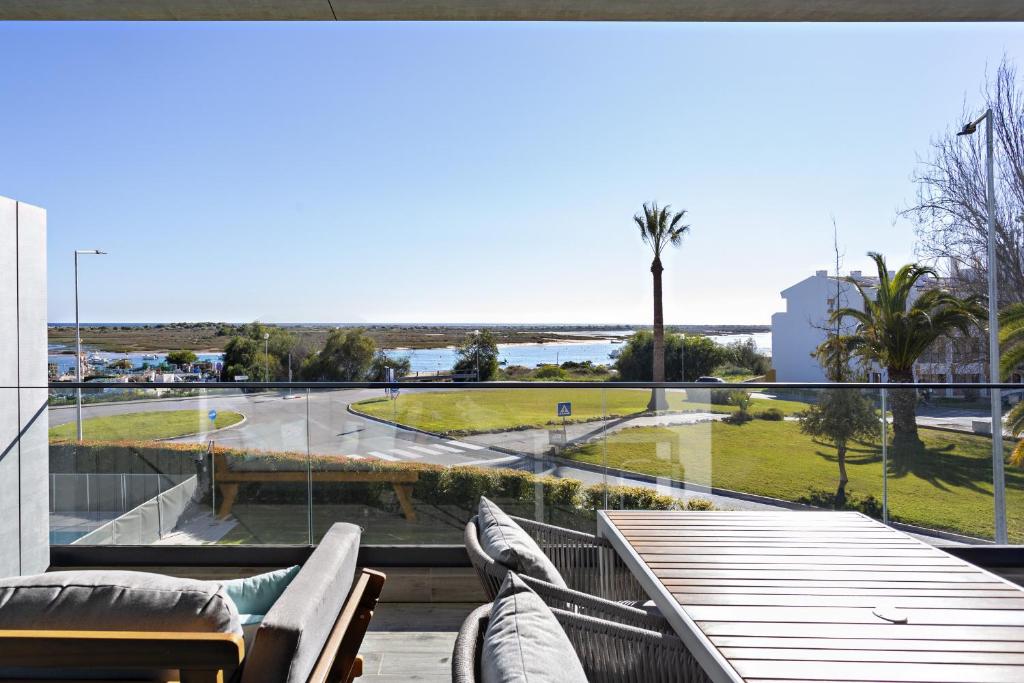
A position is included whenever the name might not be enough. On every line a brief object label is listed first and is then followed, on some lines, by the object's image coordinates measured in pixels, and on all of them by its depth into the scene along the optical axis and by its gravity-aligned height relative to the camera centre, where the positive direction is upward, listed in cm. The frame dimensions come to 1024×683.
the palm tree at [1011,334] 939 +24
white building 3219 +144
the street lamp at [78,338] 1991 +95
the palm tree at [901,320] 1119 +55
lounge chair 125 -57
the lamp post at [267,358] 4539 +1
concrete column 355 -22
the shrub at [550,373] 3703 -118
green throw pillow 161 -62
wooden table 134 -68
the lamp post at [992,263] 946 +140
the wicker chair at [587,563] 233 -81
